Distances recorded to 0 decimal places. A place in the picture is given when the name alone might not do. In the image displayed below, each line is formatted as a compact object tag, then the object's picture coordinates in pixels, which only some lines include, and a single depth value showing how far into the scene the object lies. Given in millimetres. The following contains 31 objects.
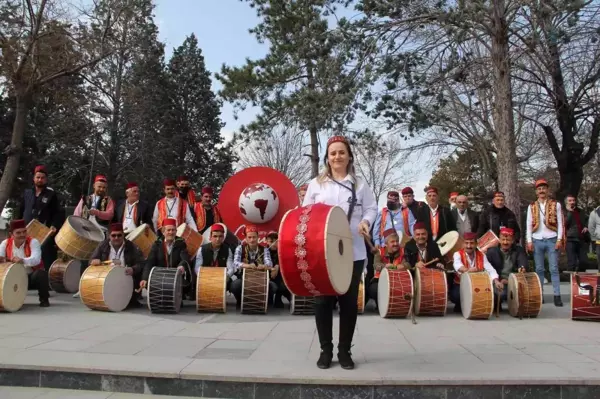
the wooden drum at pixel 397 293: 6668
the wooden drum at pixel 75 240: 7801
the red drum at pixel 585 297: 6520
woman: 4191
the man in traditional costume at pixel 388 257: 7449
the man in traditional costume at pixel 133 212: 8453
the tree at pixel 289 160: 33219
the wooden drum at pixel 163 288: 6902
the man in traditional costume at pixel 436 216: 8781
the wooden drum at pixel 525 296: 6926
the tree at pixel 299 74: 12922
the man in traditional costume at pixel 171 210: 8320
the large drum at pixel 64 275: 8945
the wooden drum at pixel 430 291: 6945
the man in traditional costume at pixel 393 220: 8344
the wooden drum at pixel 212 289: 7066
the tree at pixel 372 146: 19531
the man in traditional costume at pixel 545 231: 8016
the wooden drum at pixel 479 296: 6742
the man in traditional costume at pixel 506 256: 7590
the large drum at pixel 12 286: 6605
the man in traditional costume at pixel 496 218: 8531
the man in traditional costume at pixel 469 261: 7219
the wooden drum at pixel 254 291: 7129
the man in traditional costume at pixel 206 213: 9008
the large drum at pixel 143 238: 7965
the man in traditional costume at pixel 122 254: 7414
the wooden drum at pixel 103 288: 6875
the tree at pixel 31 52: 16469
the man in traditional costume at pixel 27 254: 7320
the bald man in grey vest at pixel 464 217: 8867
